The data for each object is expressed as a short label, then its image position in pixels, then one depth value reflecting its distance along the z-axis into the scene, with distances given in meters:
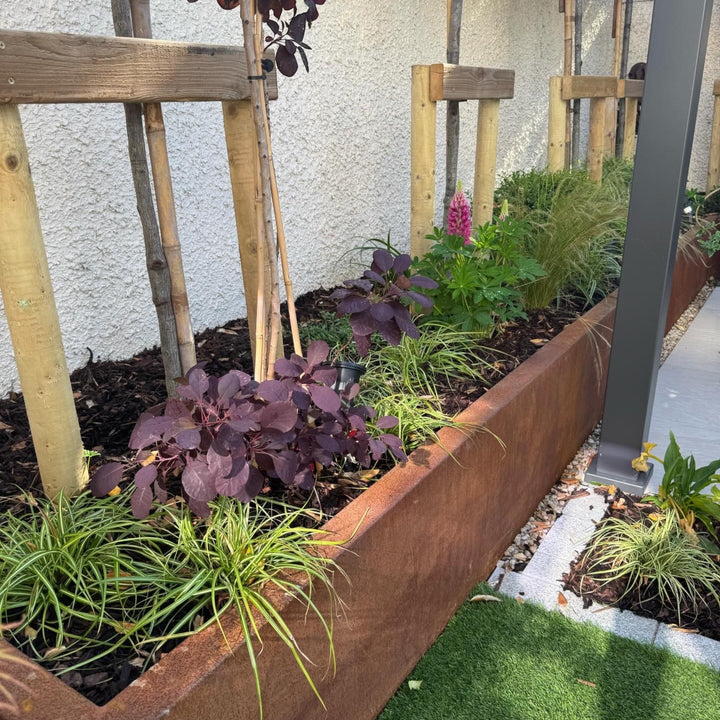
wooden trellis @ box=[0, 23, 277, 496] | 1.49
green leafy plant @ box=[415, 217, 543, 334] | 2.90
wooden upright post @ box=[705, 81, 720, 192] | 7.68
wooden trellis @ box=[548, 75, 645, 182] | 4.73
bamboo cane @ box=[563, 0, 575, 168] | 5.20
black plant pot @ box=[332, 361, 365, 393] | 2.06
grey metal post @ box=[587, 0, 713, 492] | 2.32
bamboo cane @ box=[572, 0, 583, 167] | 5.87
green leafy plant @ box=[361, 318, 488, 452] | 2.21
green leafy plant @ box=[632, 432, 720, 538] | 2.47
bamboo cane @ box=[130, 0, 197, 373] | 1.88
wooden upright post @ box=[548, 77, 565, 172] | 4.73
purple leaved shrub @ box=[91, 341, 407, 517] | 1.47
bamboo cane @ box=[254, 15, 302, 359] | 1.79
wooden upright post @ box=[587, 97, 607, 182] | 5.21
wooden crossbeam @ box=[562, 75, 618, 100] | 4.71
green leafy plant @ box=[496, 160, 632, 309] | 3.59
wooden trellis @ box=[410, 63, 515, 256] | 3.10
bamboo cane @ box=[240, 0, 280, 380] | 1.76
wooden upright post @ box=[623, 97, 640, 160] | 6.99
